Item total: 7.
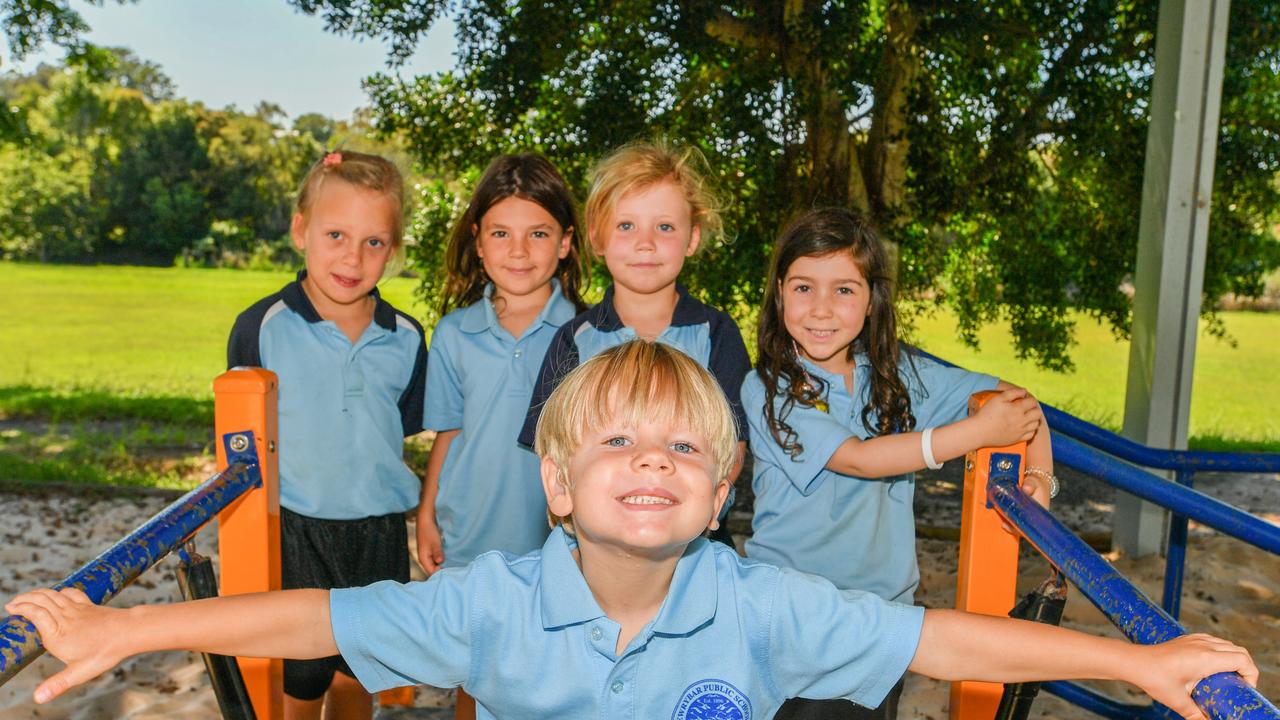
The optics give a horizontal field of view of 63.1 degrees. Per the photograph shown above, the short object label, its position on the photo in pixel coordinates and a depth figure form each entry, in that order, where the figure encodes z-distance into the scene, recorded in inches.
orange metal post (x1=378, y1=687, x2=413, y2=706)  121.7
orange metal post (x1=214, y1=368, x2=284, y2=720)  65.4
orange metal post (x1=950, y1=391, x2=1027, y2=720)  66.2
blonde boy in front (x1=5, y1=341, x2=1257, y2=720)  46.3
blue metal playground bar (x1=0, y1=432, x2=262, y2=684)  37.0
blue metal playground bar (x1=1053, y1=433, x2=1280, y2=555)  52.3
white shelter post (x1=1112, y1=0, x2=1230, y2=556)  170.4
